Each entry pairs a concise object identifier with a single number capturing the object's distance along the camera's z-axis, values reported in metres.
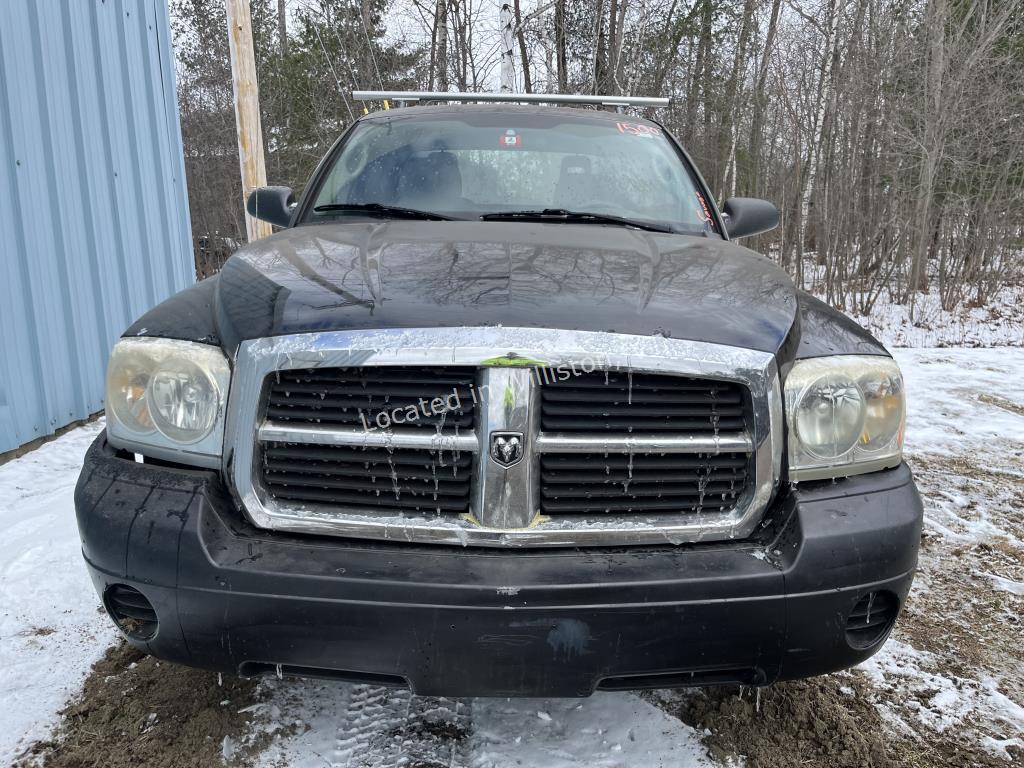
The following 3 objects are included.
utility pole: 7.15
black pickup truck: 1.54
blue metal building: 4.39
